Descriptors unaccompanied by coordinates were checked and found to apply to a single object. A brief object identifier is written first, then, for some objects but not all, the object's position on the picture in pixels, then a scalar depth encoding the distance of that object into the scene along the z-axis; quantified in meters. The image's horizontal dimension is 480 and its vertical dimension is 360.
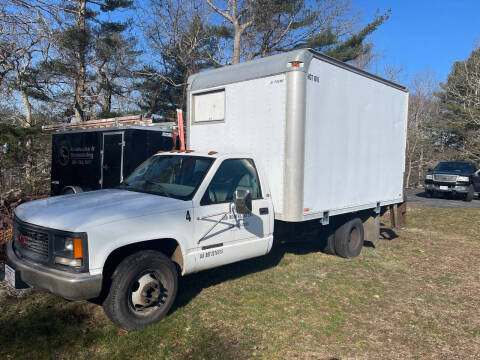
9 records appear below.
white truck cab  3.67
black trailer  9.26
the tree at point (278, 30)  19.73
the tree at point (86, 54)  16.64
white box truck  3.85
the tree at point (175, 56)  22.00
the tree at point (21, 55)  9.10
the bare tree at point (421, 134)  35.25
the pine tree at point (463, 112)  30.31
